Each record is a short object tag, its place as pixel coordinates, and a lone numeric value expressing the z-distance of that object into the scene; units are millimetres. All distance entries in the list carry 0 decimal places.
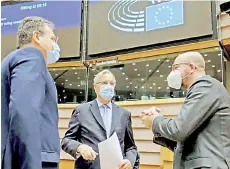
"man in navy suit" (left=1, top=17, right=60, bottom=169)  1595
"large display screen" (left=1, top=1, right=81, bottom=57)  6628
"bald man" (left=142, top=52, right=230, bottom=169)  2031
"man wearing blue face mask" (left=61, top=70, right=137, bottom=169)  2943
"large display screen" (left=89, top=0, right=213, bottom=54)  5129
